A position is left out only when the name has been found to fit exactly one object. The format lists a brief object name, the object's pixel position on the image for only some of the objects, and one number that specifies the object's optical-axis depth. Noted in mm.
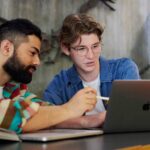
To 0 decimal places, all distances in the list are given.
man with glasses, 2301
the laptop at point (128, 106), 1715
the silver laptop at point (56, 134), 1567
